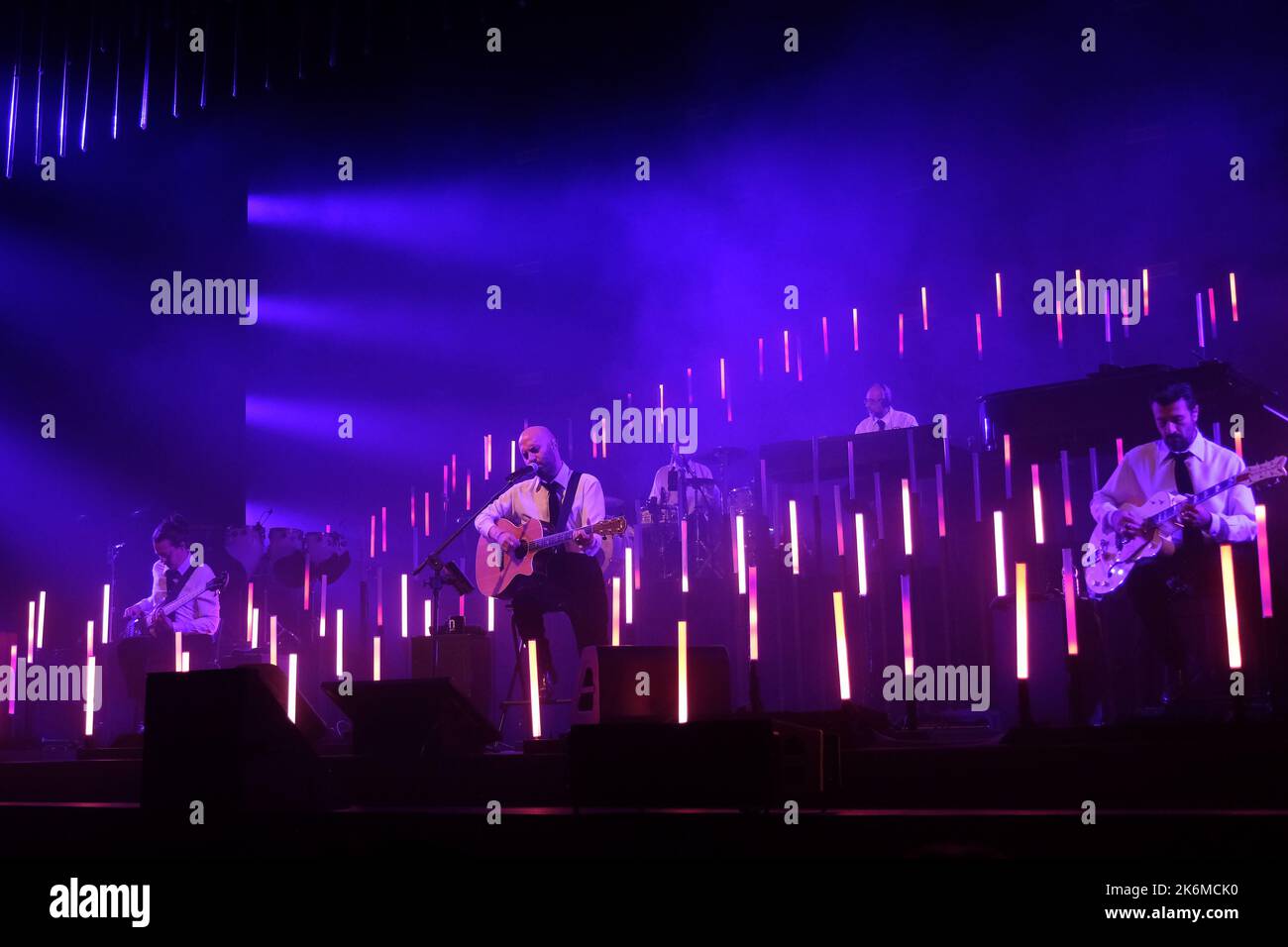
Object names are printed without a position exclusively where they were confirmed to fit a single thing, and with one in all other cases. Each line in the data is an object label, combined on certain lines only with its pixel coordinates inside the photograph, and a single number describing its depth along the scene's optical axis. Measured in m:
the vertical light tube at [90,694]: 5.63
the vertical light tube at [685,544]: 7.09
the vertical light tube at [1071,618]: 4.09
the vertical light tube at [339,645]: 6.24
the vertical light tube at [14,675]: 7.39
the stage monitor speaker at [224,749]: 3.81
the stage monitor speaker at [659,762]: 3.51
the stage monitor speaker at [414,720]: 4.49
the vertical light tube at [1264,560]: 3.91
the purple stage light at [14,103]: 7.45
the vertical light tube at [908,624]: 4.41
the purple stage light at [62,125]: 7.90
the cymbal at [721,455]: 8.80
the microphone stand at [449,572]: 6.84
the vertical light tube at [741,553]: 5.34
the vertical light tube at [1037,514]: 4.62
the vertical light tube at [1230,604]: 3.72
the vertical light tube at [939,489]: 6.95
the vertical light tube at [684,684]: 4.42
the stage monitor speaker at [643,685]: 4.59
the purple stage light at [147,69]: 7.20
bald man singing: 6.68
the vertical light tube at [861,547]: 4.94
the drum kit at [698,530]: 7.93
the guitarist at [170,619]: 8.14
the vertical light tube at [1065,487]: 6.52
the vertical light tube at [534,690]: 5.03
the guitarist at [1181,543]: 5.40
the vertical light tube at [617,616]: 5.64
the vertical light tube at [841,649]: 4.26
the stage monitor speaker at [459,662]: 6.87
